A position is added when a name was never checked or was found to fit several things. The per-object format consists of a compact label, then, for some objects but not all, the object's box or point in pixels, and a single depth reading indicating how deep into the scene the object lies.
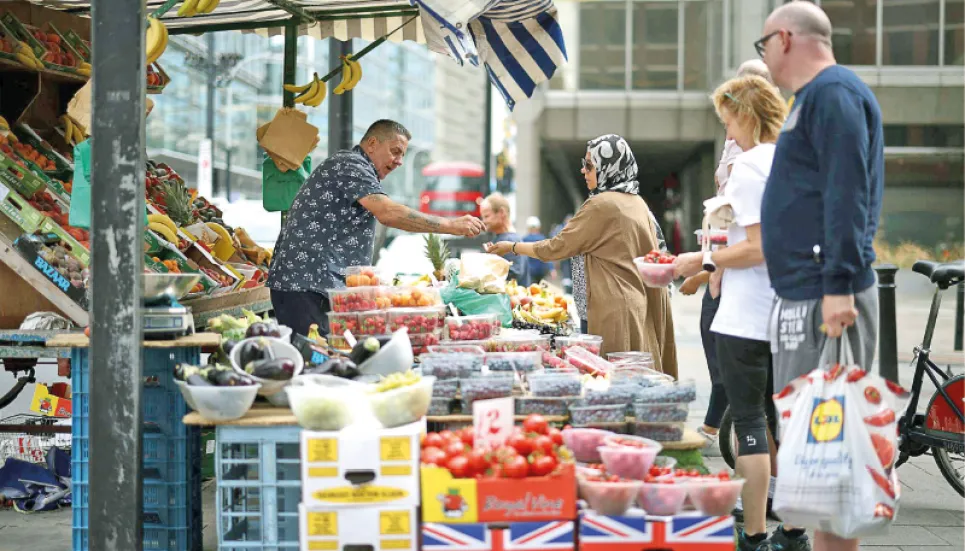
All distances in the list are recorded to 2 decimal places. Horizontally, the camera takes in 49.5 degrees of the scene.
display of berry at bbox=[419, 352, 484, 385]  4.51
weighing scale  4.56
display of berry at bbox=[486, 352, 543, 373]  4.77
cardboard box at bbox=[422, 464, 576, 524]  3.60
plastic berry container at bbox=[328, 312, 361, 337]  5.48
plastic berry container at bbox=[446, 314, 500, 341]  5.62
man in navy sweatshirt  3.77
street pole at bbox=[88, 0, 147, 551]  4.07
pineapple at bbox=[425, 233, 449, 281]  7.97
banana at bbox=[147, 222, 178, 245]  7.30
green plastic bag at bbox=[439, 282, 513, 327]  6.47
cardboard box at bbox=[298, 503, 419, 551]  3.69
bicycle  6.34
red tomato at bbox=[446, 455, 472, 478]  3.64
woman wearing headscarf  6.33
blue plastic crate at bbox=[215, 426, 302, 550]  4.02
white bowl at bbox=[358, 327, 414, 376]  4.52
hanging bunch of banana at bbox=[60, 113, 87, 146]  8.13
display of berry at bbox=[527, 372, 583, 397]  4.40
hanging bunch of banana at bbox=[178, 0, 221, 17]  6.15
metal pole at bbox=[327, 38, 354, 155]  10.33
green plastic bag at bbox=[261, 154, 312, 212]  8.55
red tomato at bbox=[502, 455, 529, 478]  3.61
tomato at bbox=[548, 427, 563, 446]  3.94
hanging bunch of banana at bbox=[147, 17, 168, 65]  5.20
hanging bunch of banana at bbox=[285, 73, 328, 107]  8.75
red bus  47.28
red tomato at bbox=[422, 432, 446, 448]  3.90
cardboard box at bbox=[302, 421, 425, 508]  3.71
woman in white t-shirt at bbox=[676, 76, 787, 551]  4.48
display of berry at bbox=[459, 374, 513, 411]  4.39
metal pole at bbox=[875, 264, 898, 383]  10.10
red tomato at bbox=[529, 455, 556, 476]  3.64
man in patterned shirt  6.43
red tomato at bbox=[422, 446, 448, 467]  3.74
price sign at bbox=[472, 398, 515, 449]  3.87
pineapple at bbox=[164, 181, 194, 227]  8.33
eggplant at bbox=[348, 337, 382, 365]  4.52
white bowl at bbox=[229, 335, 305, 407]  4.24
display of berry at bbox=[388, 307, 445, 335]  5.48
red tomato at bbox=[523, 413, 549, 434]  3.98
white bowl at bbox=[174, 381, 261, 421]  3.99
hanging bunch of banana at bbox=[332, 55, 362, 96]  8.97
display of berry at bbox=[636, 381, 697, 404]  4.26
